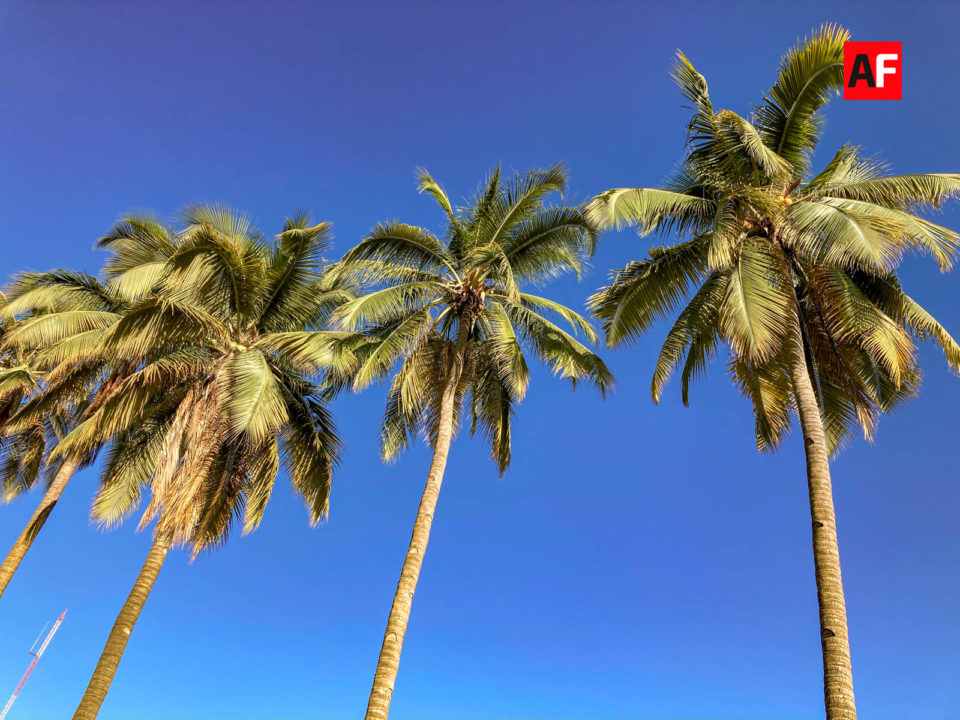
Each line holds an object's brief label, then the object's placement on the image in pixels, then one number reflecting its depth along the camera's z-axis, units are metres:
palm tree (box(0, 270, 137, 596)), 16.14
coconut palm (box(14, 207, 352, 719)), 13.09
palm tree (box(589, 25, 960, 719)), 10.89
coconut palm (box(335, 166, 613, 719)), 14.20
